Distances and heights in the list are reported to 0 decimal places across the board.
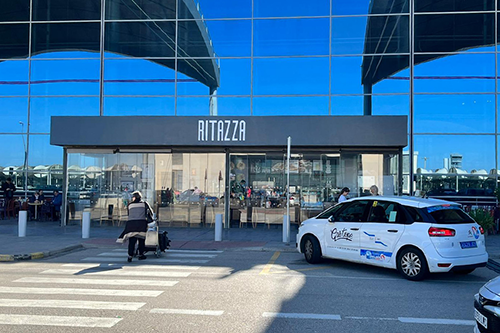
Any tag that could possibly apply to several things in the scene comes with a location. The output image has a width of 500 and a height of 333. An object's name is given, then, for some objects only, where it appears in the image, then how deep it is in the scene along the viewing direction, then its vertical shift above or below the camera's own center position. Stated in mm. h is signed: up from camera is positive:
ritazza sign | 16247 +1916
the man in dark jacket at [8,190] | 22000 -470
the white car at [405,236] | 8383 -999
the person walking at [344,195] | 13648 -320
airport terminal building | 17438 +3791
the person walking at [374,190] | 15078 -173
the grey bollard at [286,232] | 13588 -1454
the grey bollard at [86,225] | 14586 -1403
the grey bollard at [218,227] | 14336 -1386
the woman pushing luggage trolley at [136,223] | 10680 -963
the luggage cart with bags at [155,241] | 11312 -1462
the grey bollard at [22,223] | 14688 -1379
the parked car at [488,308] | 4289 -1188
